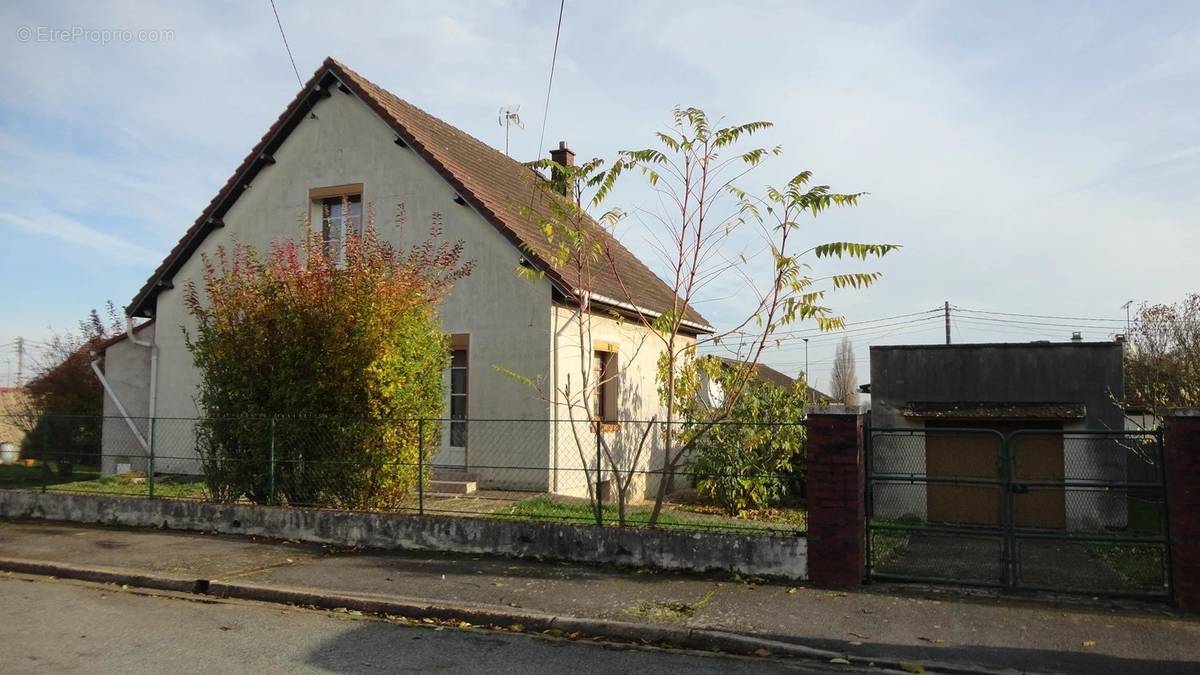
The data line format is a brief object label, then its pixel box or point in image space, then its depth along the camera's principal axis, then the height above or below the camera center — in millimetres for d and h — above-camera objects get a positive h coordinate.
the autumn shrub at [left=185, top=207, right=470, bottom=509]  10656 +484
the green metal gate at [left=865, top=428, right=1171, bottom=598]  7695 -1251
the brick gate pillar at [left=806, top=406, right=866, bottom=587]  7945 -753
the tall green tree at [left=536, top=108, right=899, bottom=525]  8867 +1932
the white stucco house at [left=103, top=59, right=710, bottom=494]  13906 +2322
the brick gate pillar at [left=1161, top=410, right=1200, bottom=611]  7113 -710
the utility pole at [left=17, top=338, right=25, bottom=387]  22798 +2156
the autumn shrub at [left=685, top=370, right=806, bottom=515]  13898 -667
